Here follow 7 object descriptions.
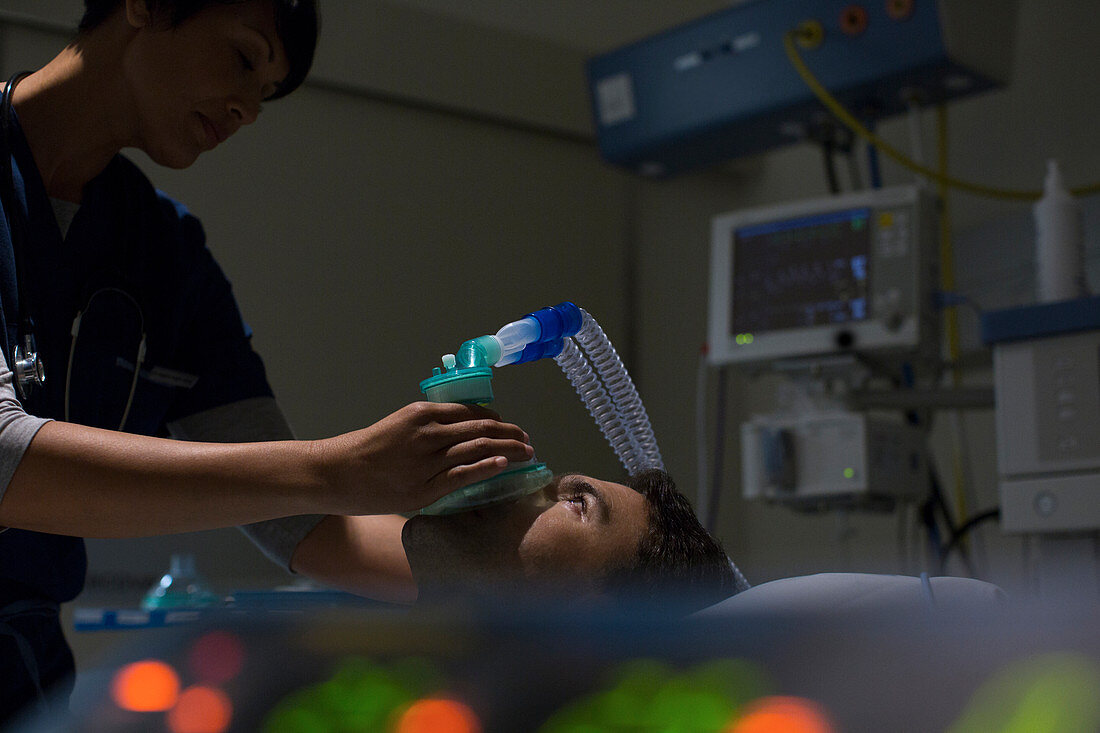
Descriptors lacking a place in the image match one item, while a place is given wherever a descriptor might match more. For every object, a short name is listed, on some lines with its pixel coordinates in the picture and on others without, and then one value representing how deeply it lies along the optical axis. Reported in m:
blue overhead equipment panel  2.34
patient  1.04
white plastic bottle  1.92
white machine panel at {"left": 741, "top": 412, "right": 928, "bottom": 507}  2.16
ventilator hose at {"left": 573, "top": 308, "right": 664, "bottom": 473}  1.18
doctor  0.86
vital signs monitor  2.17
